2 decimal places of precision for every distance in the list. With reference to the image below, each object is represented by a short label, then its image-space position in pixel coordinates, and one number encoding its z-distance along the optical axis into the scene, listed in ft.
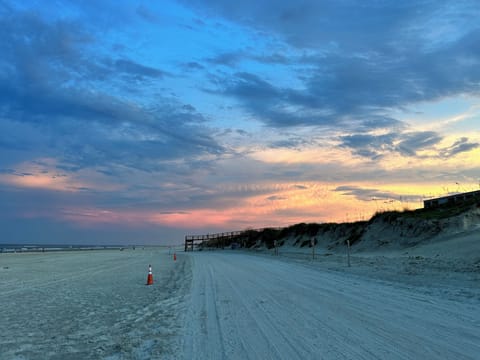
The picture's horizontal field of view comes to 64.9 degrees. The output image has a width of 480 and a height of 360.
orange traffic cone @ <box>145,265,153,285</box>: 54.86
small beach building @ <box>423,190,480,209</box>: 124.68
